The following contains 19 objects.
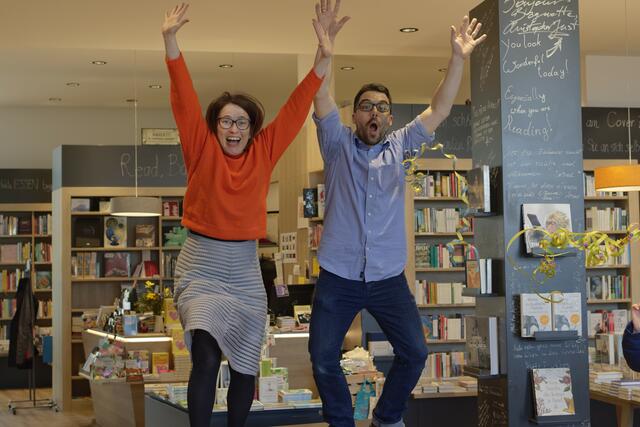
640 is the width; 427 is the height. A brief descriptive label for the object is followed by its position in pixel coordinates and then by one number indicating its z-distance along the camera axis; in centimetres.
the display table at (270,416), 558
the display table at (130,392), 849
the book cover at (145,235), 1320
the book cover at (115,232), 1302
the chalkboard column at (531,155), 596
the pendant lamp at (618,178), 834
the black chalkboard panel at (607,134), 1077
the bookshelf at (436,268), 998
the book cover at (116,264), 1312
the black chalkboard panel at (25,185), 1461
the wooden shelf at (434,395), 876
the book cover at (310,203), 1024
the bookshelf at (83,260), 1238
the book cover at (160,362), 848
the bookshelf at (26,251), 1461
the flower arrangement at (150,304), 949
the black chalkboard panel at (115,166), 1238
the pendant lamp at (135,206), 1117
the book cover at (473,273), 605
